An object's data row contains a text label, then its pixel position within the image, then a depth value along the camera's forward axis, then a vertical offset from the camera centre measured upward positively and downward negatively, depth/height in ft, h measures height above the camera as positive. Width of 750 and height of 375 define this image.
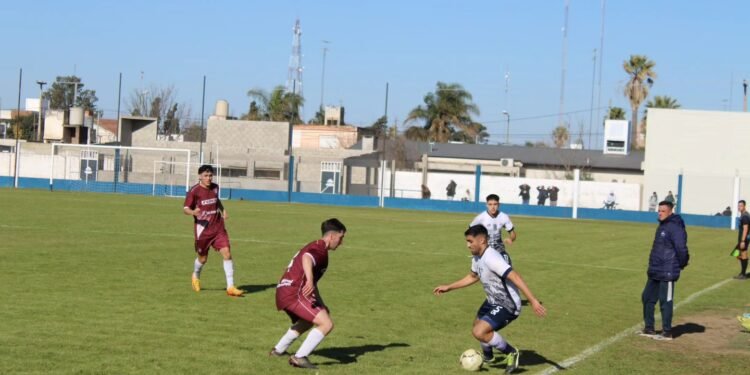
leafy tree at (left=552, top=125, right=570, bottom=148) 323.16 +16.87
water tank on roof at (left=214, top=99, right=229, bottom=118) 292.69 +17.47
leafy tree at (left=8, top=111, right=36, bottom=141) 378.53 +11.17
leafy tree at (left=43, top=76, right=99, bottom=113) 457.27 +30.35
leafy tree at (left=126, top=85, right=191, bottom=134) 357.02 +20.29
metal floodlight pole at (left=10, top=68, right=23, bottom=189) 200.71 -3.25
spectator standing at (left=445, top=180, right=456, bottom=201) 203.21 -2.06
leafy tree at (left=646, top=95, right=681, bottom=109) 308.42 +28.08
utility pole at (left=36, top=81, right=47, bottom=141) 303.76 +16.46
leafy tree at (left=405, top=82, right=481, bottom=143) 314.35 +21.25
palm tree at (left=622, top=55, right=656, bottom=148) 304.09 +34.91
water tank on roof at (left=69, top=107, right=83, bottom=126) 256.73 +11.31
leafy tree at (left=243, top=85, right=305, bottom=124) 354.95 +24.55
